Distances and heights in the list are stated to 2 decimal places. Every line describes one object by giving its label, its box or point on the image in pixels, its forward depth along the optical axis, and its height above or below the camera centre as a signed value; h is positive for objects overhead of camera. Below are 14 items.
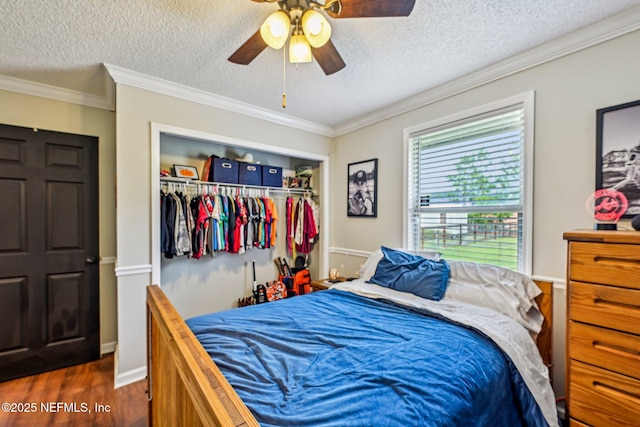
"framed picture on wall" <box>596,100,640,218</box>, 1.62 +0.38
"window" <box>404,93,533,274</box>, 2.13 +0.24
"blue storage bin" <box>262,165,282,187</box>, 3.40 +0.43
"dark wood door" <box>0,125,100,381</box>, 2.37 -0.40
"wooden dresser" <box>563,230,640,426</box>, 1.25 -0.56
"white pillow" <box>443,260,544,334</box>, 1.82 -0.56
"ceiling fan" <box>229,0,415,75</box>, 1.29 +0.96
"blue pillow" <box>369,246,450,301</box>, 2.09 -0.52
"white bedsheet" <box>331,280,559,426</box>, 1.37 -0.69
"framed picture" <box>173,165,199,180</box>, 2.83 +0.40
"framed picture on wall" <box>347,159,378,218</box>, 3.26 +0.28
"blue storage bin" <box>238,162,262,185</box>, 3.21 +0.43
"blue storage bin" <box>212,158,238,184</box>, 3.01 +0.43
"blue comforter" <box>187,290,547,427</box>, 0.95 -0.68
